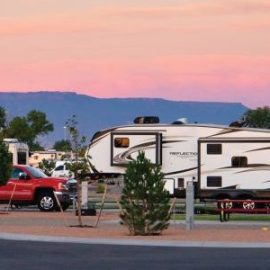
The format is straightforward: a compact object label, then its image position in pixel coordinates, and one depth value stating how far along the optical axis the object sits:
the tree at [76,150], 43.36
